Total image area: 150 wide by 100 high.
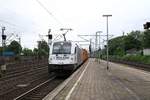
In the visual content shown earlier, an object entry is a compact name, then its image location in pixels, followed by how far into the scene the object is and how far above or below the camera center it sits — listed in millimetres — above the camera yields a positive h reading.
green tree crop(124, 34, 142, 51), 121194 +7293
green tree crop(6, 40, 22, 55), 116700 +5198
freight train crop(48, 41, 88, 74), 26703 +341
